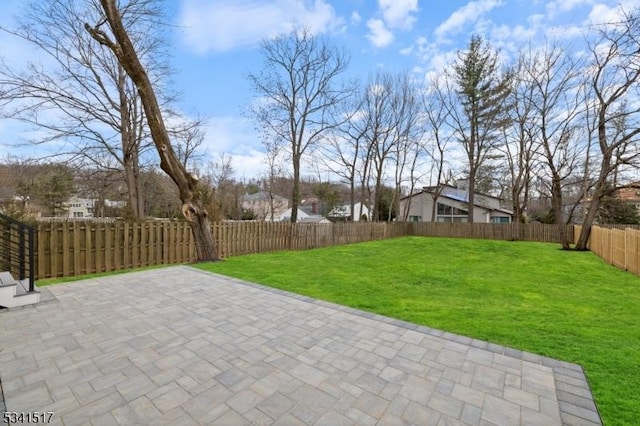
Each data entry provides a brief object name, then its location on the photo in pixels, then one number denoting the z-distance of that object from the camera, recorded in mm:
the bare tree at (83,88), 9695
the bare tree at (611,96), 11367
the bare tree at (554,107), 16844
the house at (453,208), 27014
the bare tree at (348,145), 20781
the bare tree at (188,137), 12739
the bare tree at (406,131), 22078
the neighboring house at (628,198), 24188
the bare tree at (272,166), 20788
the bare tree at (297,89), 16922
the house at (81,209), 44506
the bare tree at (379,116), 21781
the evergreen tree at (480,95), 19656
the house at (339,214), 39250
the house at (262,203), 45900
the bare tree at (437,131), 22062
